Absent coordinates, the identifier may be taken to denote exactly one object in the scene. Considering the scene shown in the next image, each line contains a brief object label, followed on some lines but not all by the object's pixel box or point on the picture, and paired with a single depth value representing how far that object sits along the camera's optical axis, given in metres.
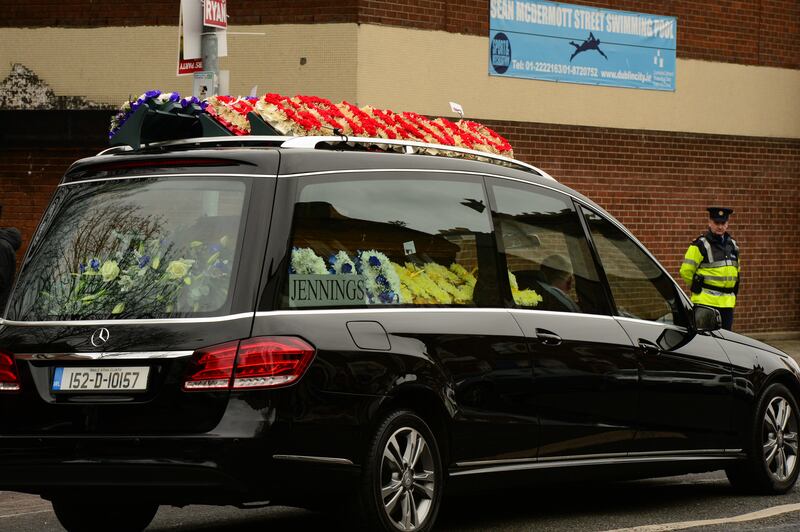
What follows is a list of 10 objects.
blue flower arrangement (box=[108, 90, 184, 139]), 13.84
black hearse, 12.06
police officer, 28.14
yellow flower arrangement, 13.68
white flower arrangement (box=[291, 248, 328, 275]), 12.60
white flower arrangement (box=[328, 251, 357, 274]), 12.98
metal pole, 24.41
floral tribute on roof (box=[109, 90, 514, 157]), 14.28
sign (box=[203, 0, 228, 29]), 24.11
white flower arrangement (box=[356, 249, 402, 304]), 13.30
